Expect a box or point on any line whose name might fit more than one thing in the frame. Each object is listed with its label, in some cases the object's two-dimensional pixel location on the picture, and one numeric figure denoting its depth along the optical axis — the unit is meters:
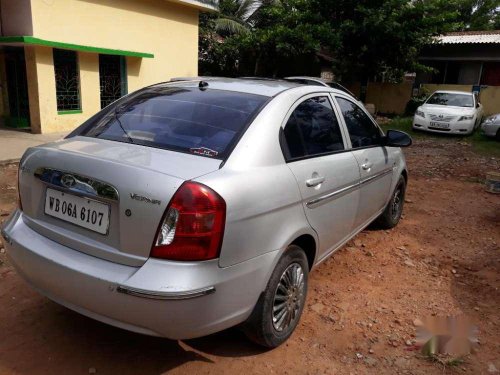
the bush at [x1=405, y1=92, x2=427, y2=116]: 19.07
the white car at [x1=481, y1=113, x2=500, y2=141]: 12.43
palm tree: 22.83
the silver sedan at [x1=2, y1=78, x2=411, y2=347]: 2.04
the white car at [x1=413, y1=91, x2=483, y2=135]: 12.91
